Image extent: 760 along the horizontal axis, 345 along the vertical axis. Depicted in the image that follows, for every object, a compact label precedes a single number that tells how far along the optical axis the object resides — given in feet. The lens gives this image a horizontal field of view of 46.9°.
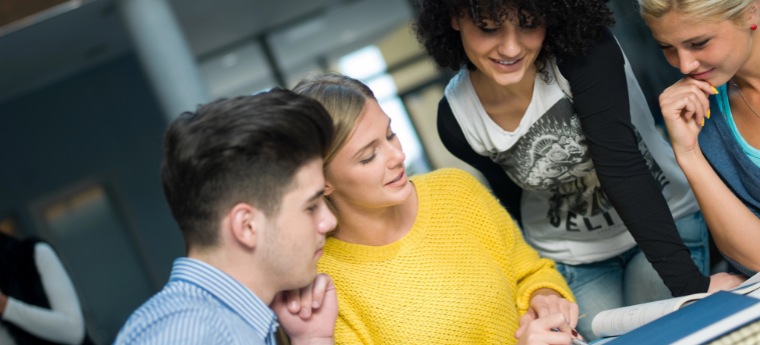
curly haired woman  6.48
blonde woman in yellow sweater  6.08
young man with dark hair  4.68
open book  5.08
